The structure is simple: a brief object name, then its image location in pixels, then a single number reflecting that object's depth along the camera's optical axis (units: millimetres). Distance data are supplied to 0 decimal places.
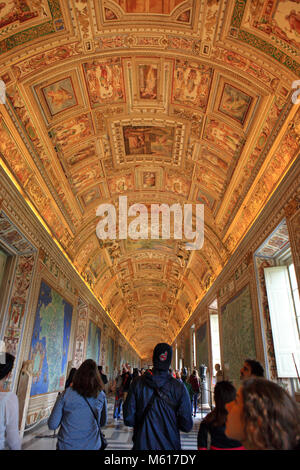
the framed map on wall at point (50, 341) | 10008
